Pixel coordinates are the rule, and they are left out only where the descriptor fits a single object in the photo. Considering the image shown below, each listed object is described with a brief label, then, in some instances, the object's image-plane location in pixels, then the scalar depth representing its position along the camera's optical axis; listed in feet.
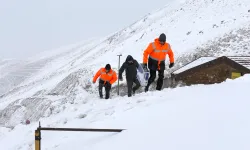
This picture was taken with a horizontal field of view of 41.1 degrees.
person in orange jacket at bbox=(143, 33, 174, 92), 32.42
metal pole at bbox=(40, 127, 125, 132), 19.34
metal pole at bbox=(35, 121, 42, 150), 19.62
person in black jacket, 36.04
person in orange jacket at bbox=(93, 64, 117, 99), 42.86
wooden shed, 41.81
